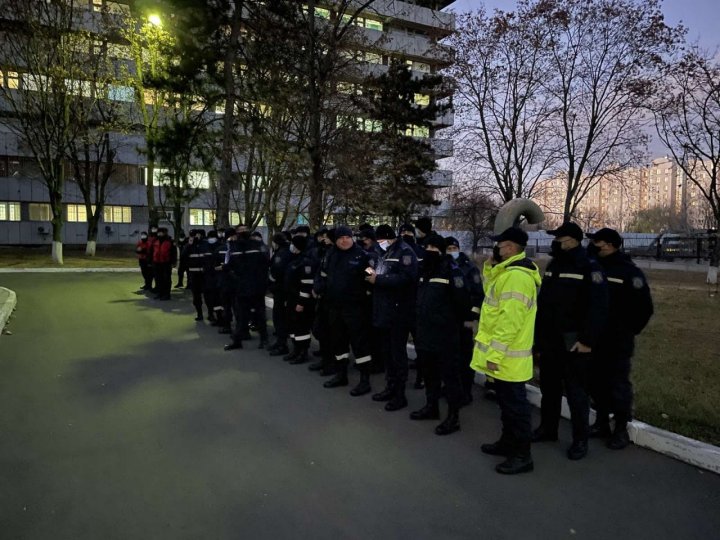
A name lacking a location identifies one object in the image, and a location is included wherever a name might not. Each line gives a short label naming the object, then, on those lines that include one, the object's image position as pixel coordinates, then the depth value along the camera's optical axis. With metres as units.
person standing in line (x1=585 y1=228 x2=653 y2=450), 4.62
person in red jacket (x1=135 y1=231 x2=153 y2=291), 14.98
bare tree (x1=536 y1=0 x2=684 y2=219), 17.81
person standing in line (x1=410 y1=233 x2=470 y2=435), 4.92
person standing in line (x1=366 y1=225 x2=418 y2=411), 5.64
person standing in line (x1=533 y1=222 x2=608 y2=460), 4.20
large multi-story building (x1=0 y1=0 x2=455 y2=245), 34.97
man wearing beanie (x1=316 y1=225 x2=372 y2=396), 6.21
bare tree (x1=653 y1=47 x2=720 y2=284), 17.48
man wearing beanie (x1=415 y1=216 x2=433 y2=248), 6.64
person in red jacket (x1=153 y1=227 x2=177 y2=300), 13.58
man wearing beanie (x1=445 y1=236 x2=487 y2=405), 5.34
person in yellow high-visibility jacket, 3.96
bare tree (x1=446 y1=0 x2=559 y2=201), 18.84
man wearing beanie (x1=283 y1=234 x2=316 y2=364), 7.50
